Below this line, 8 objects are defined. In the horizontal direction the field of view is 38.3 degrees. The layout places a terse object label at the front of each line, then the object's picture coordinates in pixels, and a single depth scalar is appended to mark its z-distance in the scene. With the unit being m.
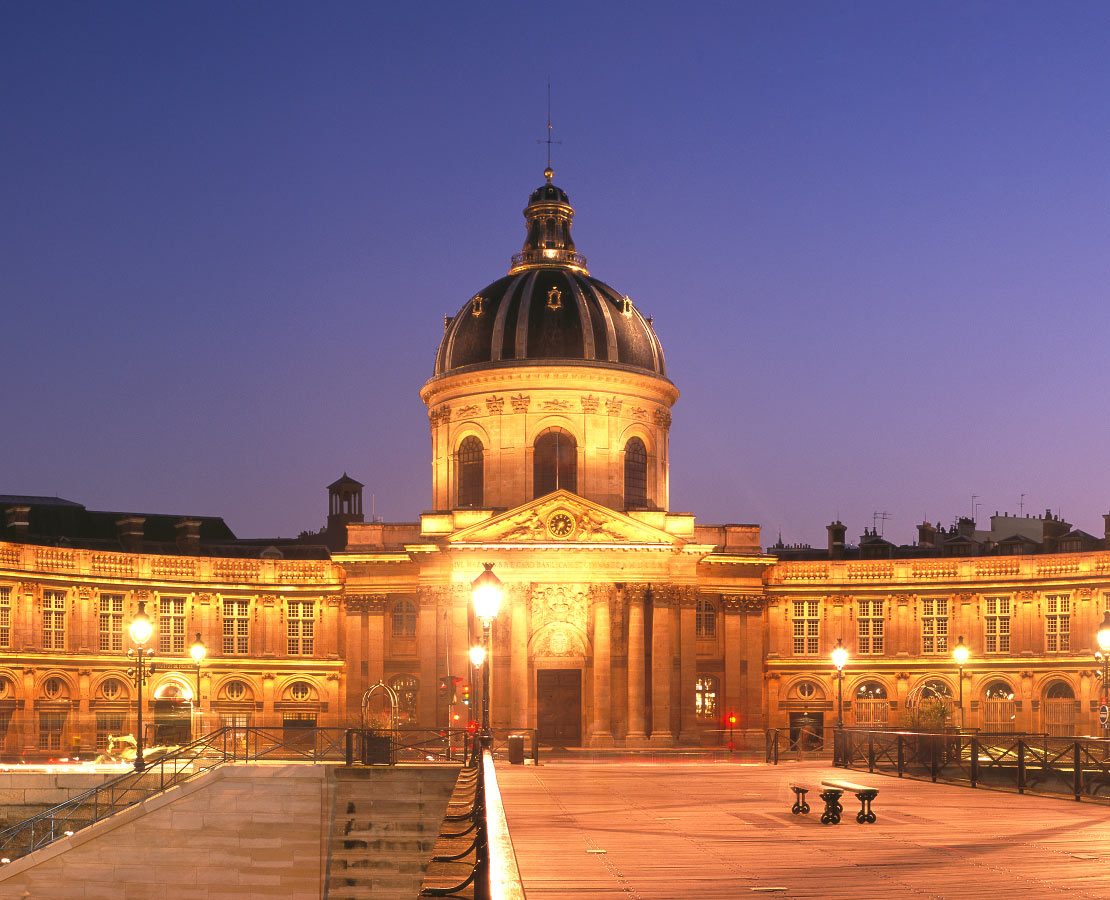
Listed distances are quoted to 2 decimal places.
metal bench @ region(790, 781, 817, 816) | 27.53
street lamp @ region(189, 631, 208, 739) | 56.44
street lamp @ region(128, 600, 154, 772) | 43.59
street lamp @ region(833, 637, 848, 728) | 53.44
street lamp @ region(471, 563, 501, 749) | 32.72
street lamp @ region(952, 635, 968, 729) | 56.72
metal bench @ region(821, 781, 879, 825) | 25.22
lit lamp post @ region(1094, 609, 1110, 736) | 35.84
